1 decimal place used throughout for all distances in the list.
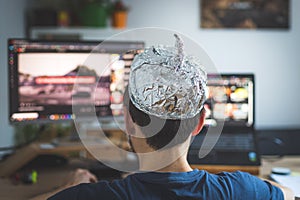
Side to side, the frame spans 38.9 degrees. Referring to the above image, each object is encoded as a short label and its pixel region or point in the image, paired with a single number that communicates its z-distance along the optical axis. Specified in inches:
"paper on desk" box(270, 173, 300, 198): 52.6
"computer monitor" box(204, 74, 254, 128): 68.6
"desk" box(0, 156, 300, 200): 56.1
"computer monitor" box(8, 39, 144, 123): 65.9
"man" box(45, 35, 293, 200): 37.2
